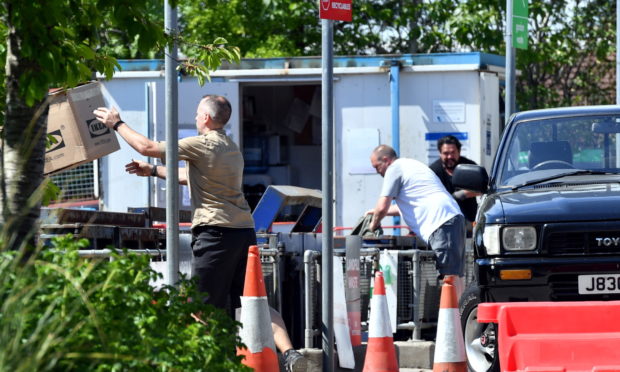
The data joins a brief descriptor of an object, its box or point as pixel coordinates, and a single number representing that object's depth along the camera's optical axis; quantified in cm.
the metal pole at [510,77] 3089
